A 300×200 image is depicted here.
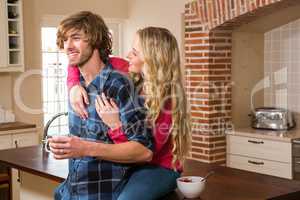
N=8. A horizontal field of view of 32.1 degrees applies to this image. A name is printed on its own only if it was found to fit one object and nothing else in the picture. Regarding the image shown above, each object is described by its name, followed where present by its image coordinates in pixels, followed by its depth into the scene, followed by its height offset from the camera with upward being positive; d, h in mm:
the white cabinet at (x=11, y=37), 5457 +542
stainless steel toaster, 5352 -351
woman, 2160 -100
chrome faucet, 3557 -303
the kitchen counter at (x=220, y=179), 2416 -489
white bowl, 2293 -450
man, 2104 -150
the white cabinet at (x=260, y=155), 4916 -691
